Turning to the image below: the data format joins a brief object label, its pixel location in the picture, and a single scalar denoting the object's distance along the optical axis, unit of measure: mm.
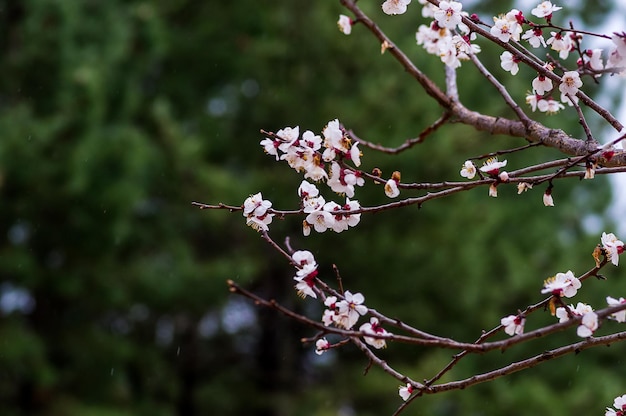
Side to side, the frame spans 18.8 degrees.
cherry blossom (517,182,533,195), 1807
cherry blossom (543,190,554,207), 1835
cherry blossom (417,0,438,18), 2186
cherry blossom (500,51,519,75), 1915
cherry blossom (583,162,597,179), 1759
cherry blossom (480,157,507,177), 1809
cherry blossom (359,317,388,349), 1791
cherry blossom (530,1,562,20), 1885
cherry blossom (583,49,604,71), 1886
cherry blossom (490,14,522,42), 1888
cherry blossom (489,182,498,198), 1808
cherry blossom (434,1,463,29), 1879
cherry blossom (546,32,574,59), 1922
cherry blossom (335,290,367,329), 1819
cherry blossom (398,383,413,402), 1848
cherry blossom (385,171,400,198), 1841
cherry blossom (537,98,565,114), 1943
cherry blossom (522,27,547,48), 1895
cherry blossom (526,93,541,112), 1948
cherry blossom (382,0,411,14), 1923
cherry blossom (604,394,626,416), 1859
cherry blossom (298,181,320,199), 1856
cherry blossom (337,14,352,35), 2147
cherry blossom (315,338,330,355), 1858
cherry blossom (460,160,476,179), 1892
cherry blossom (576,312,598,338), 1649
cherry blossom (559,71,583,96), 1861
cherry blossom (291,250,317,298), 1810
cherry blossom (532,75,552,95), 1915
